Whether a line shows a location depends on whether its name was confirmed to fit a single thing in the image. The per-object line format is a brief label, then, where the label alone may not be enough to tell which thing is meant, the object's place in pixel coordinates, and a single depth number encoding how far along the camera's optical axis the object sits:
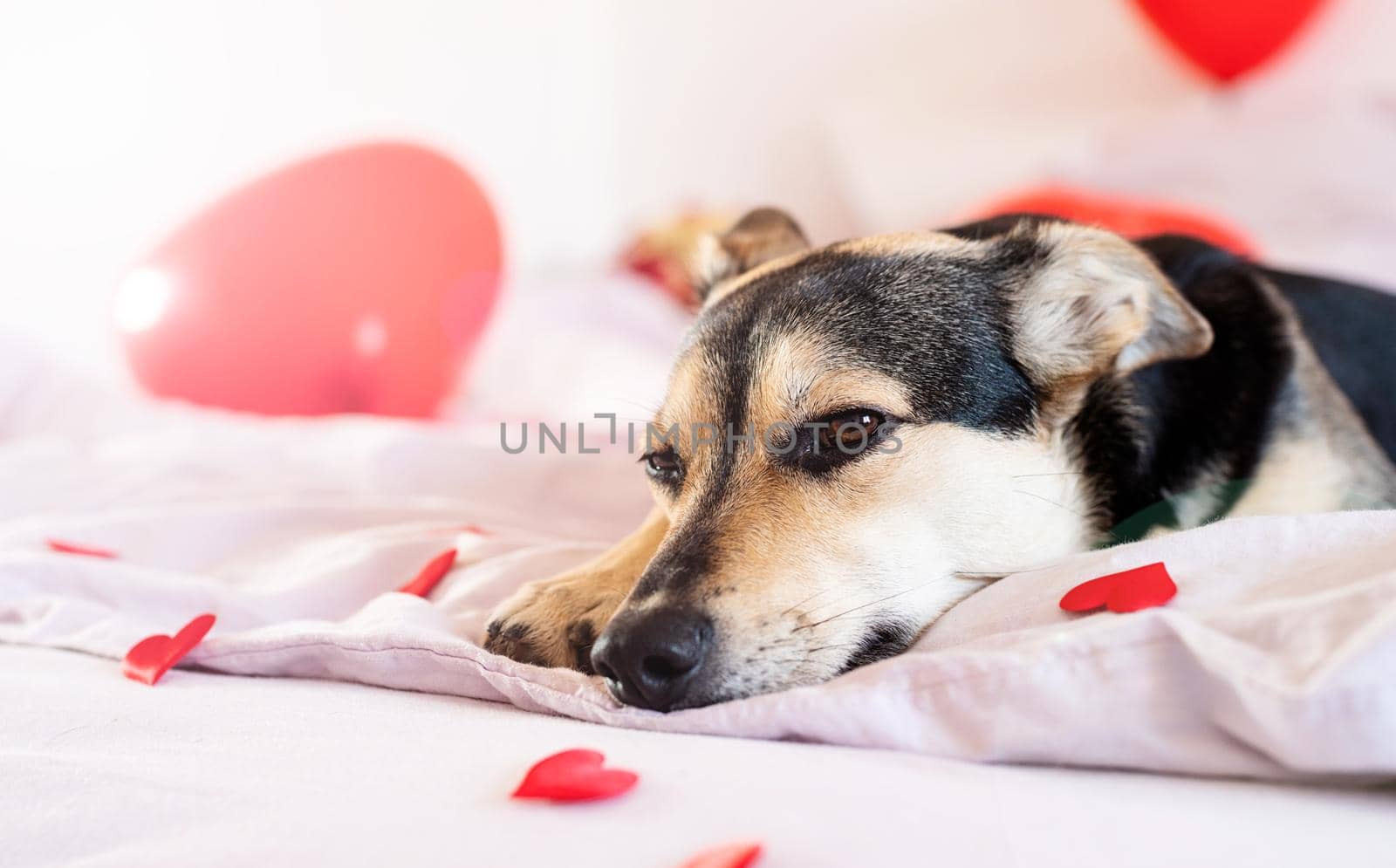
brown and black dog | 0.57
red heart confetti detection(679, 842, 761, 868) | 0.44
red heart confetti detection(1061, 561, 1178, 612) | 0.51
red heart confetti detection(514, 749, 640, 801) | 0.47
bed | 0.45
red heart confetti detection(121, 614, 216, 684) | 0.58
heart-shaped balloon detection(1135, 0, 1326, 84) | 1.29
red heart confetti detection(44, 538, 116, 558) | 0.70
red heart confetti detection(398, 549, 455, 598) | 0.67
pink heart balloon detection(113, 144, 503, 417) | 1.03
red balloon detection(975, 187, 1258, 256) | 1.18
